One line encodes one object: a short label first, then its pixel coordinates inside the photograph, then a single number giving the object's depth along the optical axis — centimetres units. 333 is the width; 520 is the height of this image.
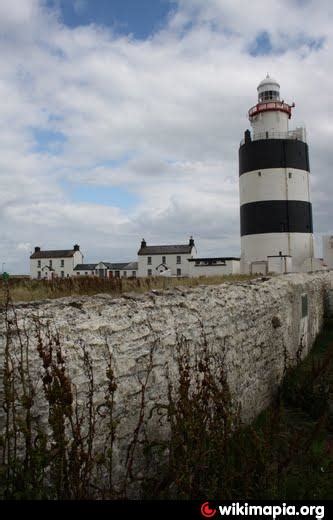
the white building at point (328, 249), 2398
